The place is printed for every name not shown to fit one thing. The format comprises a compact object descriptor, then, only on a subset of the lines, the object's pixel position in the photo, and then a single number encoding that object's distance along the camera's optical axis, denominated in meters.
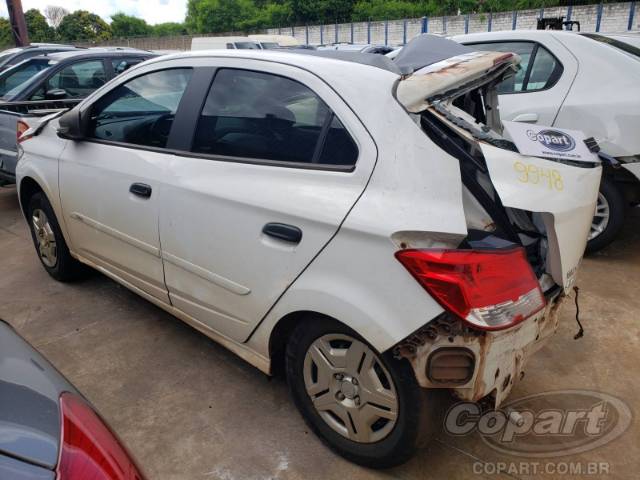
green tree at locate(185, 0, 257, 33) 54.81
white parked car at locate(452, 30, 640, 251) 3.82
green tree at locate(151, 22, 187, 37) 74.38
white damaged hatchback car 1.77
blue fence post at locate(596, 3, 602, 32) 22.46
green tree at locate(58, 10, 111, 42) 61.72
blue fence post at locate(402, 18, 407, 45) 30.18
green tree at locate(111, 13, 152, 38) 74.06
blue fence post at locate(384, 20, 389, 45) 31.27
